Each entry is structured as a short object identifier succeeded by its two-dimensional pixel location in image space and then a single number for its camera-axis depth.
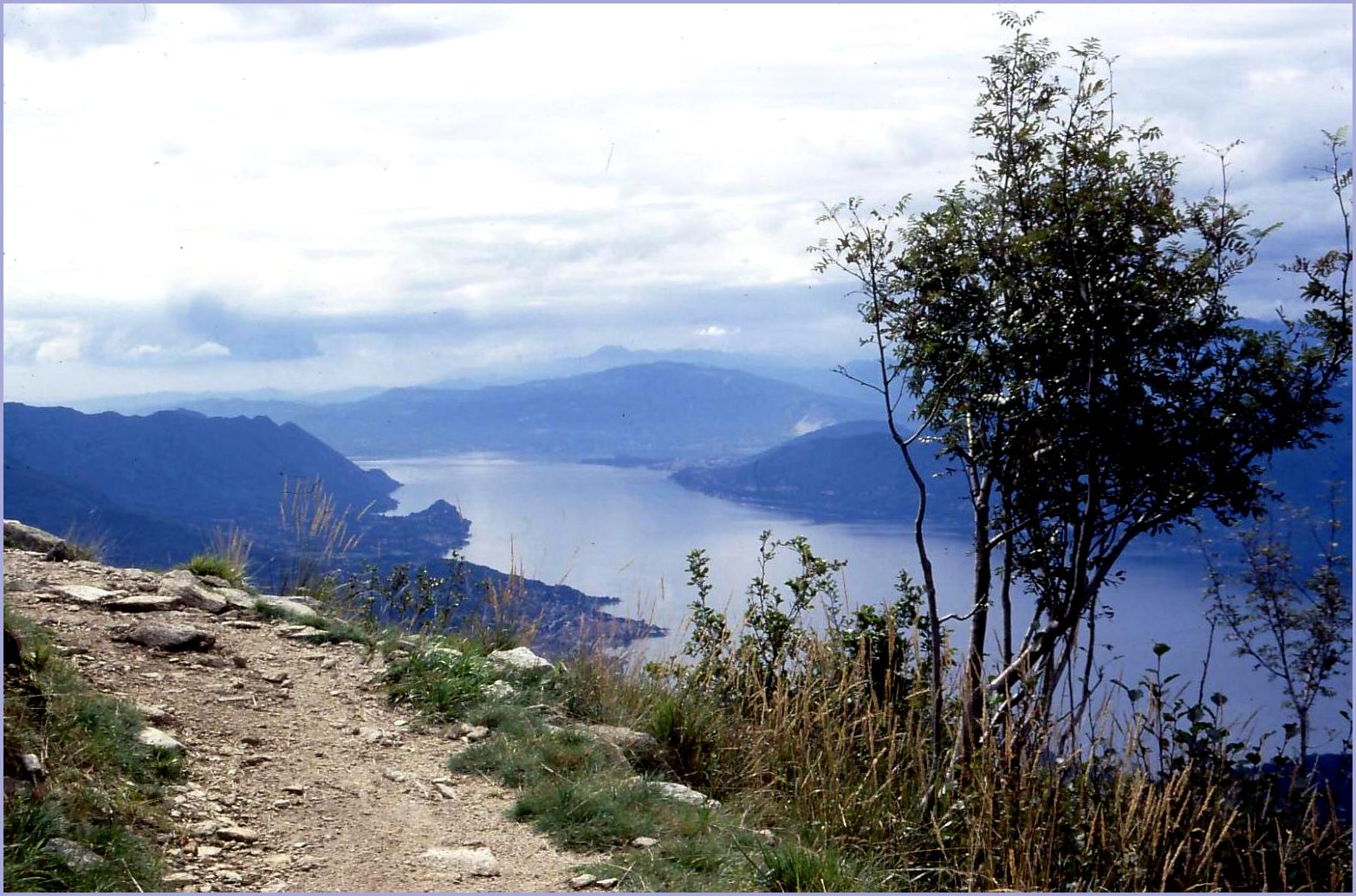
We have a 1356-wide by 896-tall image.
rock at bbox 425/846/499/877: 3.66
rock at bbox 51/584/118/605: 6.08
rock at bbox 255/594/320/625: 6.62
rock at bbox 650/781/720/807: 4.38
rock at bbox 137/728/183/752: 4.18
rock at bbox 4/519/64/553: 7.33
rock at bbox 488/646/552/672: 6.00
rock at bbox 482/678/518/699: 5.42
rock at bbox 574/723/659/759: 5.02
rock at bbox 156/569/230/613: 6.54
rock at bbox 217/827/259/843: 3.74
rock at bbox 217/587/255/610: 6.72
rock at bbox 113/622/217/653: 5.55
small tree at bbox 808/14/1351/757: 5.19
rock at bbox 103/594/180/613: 6.09
